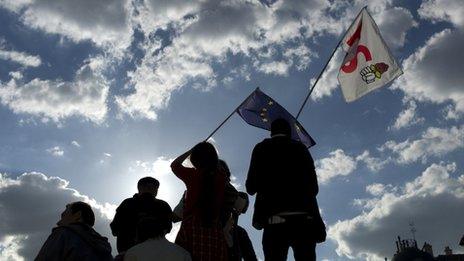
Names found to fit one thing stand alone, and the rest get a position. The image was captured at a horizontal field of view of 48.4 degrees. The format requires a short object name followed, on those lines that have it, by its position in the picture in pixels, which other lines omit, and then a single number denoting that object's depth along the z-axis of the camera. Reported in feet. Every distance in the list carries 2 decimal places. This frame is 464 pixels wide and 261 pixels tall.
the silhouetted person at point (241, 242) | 19.81
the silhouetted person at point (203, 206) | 17.52
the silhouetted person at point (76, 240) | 17.84
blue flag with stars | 33.30
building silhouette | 74.81
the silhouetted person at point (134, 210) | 19.69
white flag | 35.29
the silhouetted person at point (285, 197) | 16.17
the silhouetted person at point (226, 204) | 18.87
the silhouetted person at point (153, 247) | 15.89
